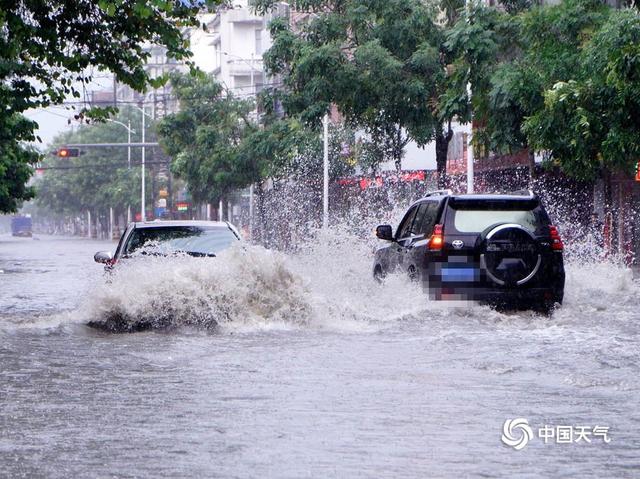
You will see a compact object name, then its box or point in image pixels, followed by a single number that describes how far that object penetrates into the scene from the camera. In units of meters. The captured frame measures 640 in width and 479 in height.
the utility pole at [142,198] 117.62
